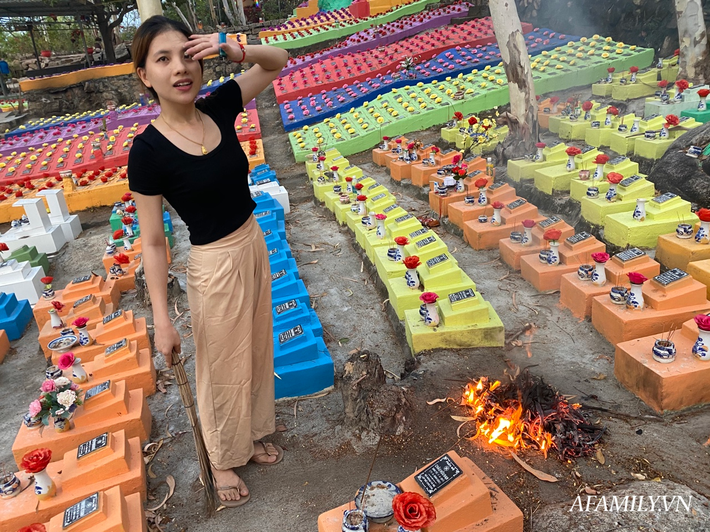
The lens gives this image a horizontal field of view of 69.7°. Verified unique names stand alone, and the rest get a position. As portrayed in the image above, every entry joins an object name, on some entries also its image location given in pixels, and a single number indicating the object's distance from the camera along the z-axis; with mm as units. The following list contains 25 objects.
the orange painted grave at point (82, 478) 3318
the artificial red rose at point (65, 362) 4062
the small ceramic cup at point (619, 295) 4602
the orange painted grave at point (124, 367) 4707
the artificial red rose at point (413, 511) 2254
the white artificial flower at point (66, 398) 3836
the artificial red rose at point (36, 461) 3107
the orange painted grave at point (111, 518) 2984
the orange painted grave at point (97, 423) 3904
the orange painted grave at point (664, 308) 4355
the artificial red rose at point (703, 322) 3638
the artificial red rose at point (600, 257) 4840
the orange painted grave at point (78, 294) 6523
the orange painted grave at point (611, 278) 5008
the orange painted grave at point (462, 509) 2691
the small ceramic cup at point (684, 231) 5246
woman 2689
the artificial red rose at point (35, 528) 2712
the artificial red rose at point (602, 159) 6684
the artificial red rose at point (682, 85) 8344
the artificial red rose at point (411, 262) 5090
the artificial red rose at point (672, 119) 7340
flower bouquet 3822
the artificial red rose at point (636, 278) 4225
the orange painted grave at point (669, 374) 3721
